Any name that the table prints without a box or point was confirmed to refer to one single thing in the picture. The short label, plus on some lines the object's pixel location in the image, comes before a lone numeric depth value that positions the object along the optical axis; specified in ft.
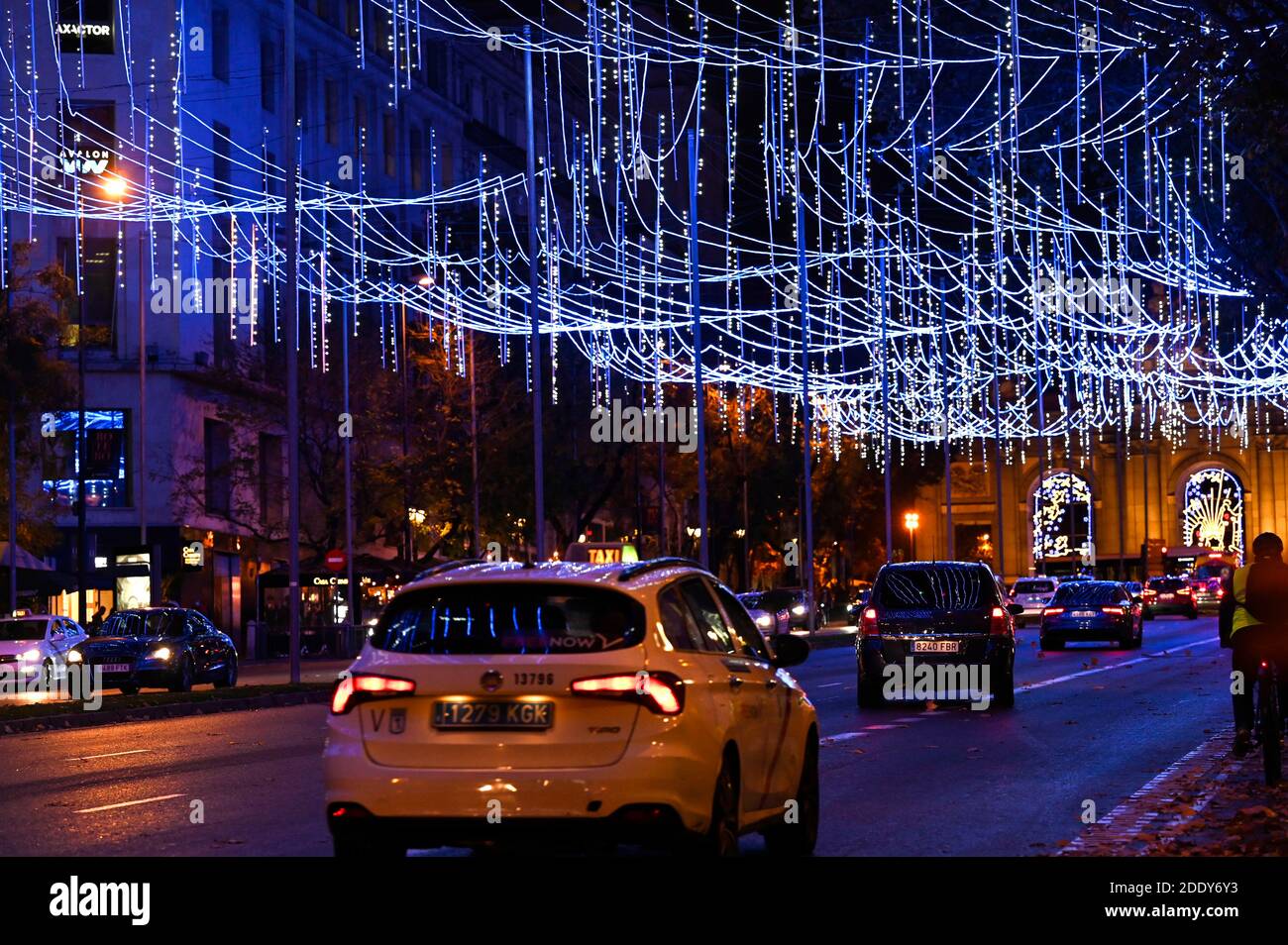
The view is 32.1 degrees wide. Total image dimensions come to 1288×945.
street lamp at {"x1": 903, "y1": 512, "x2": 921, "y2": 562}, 279.26
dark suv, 87.92
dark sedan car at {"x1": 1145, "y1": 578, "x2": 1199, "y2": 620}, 273.33
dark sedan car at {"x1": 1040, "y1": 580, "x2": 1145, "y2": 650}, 155.74
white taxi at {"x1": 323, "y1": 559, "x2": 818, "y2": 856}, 32.58
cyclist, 54.44
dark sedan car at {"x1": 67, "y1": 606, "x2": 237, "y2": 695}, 125.59
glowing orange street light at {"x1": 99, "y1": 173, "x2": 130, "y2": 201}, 187.42
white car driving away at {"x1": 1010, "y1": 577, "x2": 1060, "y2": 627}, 233.55
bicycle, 52.60
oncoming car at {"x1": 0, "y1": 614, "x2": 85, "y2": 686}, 127.54
